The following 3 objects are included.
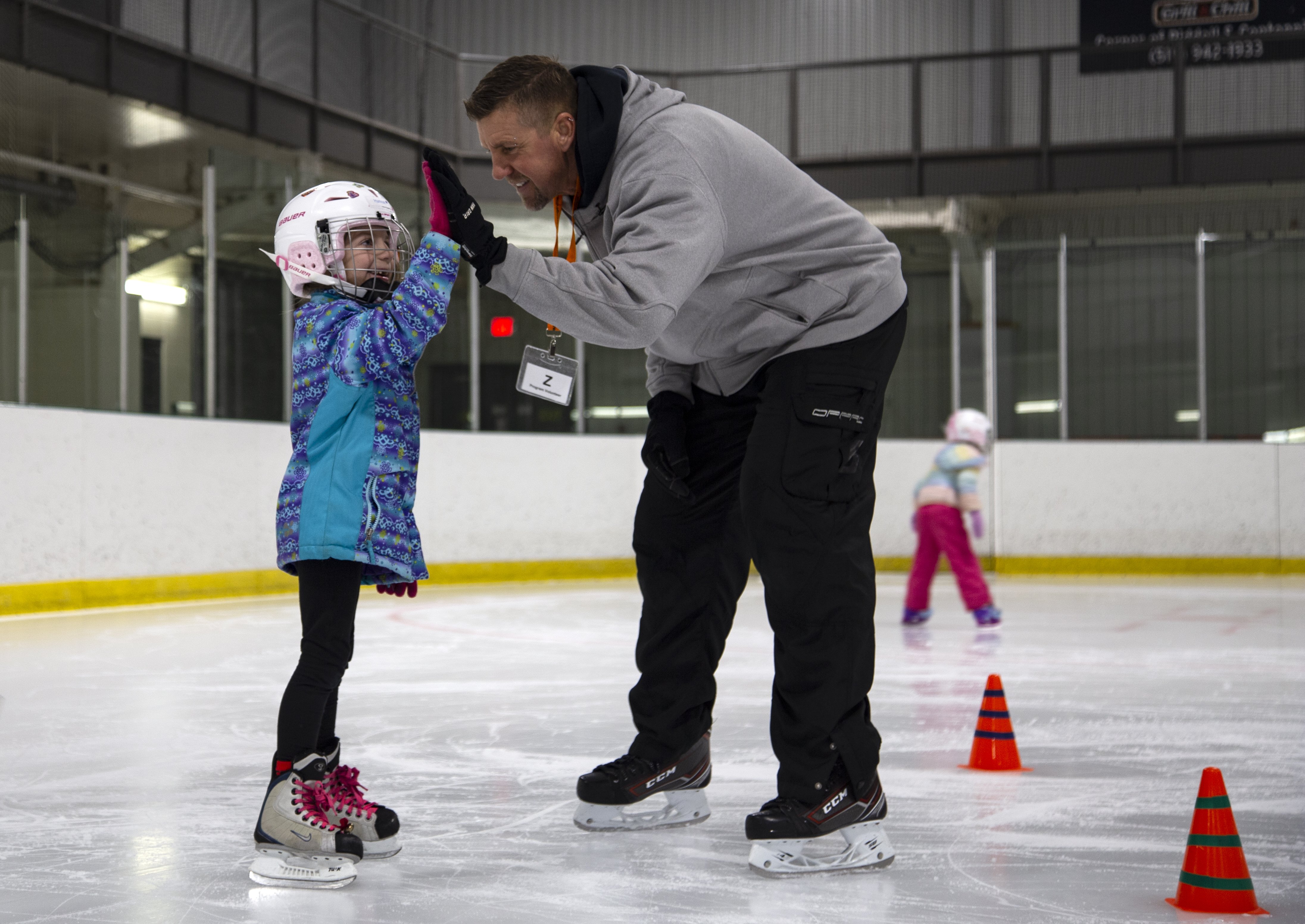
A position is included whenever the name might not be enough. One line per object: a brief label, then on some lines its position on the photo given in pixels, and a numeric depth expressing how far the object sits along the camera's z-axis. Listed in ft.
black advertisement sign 37.93
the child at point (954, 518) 21.65
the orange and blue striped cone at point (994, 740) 9.77
